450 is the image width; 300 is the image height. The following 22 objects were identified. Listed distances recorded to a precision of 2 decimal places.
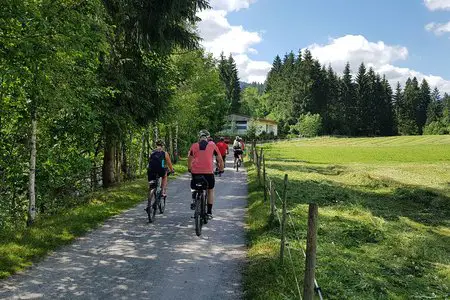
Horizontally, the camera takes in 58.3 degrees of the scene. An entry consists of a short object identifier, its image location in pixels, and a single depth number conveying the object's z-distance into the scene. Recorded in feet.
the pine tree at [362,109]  344.08
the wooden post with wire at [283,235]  23.85
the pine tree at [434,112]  401.29
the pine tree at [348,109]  344.49
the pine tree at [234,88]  400.26
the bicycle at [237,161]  90.16
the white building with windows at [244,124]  357.84
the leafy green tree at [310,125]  328.49
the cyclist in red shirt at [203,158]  32.45
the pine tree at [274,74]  465.96
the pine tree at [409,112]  375.45
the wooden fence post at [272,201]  32.36
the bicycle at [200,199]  31.42
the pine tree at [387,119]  348.59
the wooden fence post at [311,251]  13.65
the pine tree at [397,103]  375.66
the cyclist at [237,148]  87.30
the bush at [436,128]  368.07
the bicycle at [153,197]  35.50
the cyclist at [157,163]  36.50
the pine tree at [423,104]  407.32
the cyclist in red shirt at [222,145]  73.41
